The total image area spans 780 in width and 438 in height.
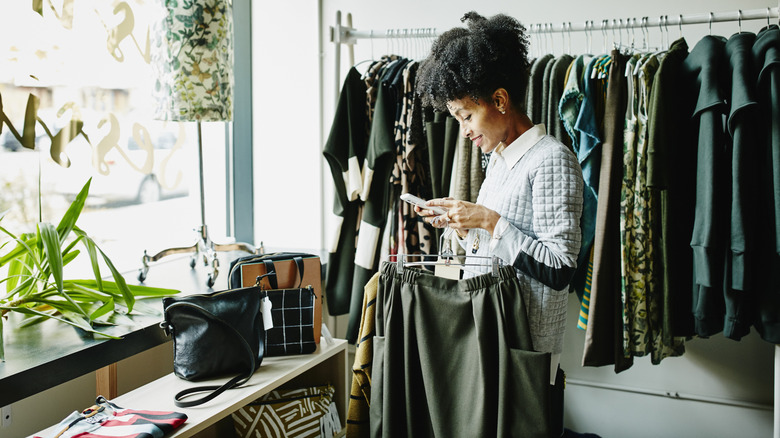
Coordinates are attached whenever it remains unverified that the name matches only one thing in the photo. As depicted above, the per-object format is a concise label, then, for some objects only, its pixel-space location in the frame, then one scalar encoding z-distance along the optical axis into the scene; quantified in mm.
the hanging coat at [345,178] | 2355
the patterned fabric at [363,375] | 1629
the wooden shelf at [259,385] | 1473
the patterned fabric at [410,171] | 2244
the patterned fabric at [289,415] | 1836
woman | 1452
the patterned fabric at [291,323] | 1801
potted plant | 1535
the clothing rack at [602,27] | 1924
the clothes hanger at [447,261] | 1444
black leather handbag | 1582
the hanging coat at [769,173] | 1686
